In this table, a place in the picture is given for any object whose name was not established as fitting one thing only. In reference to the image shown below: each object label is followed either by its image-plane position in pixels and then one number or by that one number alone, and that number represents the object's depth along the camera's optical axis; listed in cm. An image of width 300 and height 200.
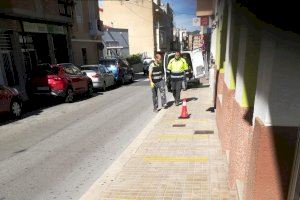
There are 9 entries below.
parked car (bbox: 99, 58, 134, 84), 2305
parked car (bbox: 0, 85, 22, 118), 1123
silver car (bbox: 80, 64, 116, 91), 1909
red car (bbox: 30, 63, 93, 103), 1476
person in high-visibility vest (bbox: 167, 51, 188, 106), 1162
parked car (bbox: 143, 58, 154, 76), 3394
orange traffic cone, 970
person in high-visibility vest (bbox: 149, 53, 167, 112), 1112
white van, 1702
